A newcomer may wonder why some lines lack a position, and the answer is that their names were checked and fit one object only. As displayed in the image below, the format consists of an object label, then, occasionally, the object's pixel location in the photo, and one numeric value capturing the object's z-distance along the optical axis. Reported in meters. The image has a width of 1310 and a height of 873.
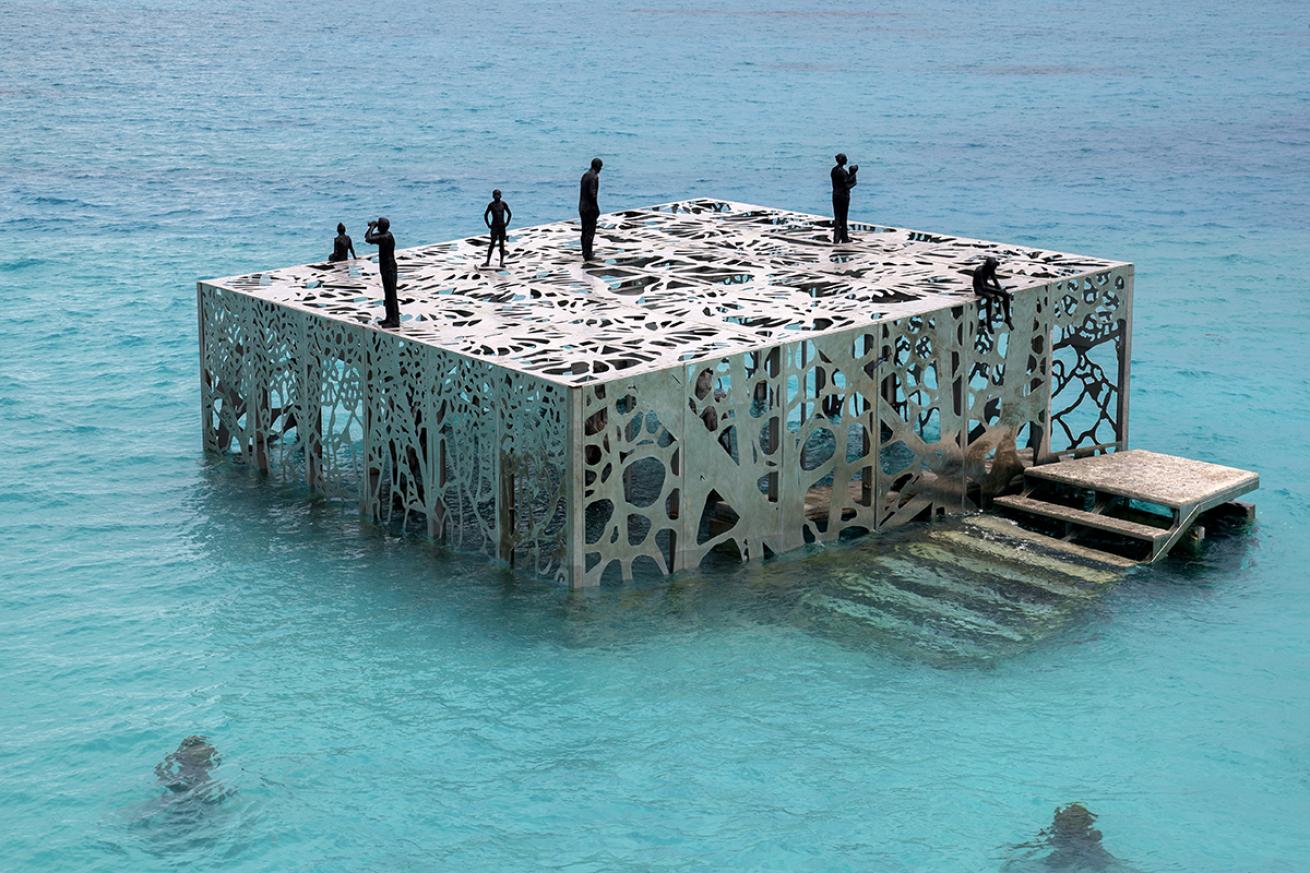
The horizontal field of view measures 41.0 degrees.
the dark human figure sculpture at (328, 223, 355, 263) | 27.03
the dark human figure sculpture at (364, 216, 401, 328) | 23.39
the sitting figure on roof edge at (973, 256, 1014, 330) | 24.12
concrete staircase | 20.83
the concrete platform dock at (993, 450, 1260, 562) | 23.19
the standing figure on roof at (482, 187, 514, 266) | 26.22
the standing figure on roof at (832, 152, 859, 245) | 27.12
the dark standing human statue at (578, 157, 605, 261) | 26.58
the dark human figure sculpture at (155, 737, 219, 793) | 17.69
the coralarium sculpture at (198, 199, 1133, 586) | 21.66
